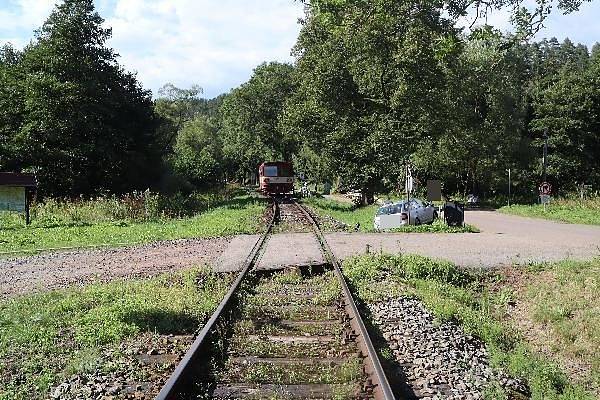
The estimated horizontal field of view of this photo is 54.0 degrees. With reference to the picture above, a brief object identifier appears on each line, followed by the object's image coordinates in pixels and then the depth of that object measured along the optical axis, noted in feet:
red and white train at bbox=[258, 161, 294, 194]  149.07
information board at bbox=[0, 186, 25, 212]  70.49
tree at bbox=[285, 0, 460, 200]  107.14
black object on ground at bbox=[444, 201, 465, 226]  74.45
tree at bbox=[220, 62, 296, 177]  222.07
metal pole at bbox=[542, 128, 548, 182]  150.32
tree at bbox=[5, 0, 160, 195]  116.57
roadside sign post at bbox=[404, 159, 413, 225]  71.03
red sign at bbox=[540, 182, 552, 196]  100.27
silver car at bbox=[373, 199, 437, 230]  77.77
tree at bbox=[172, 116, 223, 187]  178.91
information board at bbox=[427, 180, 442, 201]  72.18
